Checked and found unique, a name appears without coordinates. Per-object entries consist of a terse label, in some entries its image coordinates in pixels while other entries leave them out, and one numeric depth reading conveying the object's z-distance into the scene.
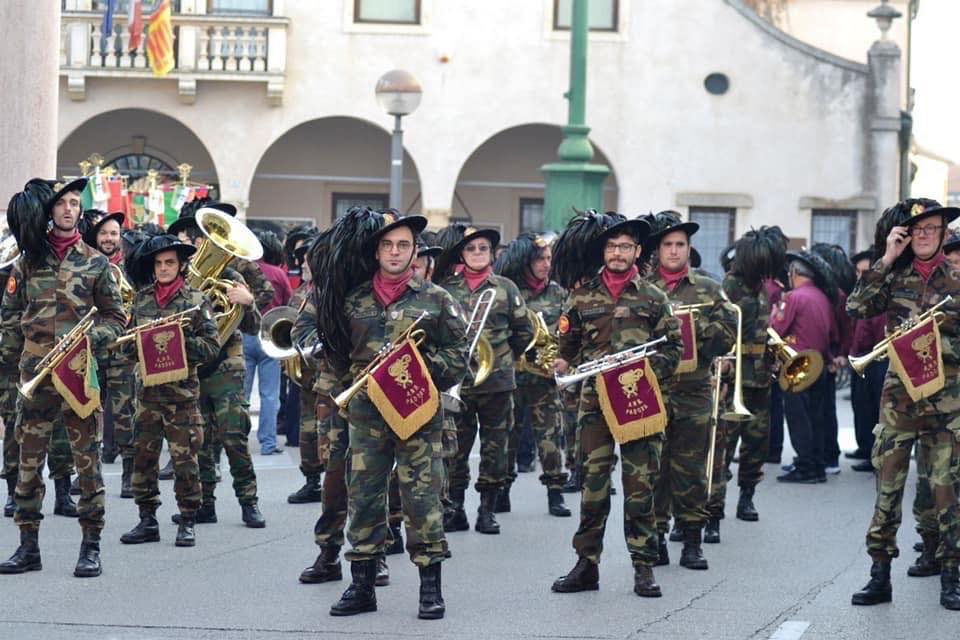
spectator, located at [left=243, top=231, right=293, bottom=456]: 17.08
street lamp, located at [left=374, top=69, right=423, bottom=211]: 21.67
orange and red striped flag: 31.20
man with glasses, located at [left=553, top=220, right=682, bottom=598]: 10.09
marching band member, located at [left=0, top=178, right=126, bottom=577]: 10.21
